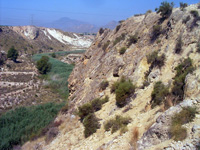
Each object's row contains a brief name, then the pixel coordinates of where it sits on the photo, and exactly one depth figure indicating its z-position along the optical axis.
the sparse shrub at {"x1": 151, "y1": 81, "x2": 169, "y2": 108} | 8.12
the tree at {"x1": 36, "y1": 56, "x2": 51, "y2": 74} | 44.22
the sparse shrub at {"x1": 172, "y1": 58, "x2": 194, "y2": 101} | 7.63
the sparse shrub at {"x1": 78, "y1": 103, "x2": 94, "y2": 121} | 11.88
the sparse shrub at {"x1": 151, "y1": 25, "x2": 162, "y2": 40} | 14.21
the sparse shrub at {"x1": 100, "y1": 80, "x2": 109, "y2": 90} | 14.13
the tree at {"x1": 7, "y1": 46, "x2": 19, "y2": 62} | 54.13
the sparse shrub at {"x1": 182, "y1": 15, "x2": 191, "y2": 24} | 11.76
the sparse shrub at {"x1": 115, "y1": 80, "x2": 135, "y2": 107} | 10.51
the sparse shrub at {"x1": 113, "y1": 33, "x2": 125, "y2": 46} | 18.19
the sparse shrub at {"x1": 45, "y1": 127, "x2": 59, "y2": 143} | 12.05
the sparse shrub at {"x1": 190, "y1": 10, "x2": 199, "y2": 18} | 11.50
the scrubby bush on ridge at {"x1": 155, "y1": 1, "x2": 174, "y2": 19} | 14.82
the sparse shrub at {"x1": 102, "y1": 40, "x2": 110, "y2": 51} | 20.19
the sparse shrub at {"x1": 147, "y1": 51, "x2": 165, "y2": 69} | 10.99
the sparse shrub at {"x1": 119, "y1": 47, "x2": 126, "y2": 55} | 16.03
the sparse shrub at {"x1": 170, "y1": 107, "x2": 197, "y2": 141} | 5.05
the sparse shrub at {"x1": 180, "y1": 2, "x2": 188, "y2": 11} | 13.76
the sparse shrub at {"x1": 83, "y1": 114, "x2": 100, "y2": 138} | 9.39
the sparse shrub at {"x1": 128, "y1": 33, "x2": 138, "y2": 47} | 15.90
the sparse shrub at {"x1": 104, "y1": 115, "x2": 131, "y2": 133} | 7.94
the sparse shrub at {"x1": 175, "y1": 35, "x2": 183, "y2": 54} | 10.71
